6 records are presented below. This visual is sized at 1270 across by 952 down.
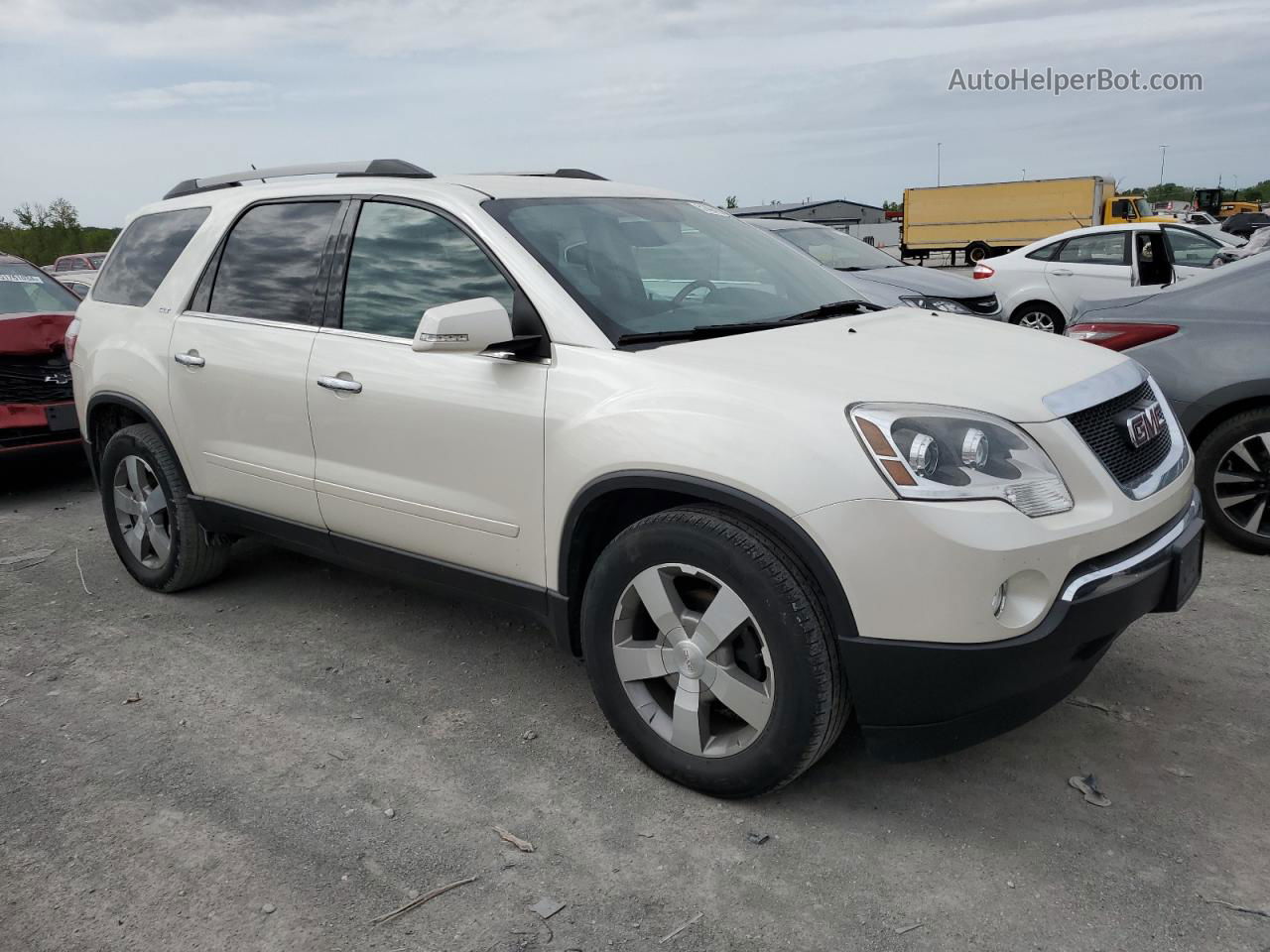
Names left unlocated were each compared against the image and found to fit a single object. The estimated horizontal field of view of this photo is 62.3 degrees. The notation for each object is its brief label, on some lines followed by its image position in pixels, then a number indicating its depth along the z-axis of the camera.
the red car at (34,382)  6.72
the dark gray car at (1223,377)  4.83
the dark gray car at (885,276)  9.19
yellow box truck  32.22
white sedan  11.81
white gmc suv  2.60
